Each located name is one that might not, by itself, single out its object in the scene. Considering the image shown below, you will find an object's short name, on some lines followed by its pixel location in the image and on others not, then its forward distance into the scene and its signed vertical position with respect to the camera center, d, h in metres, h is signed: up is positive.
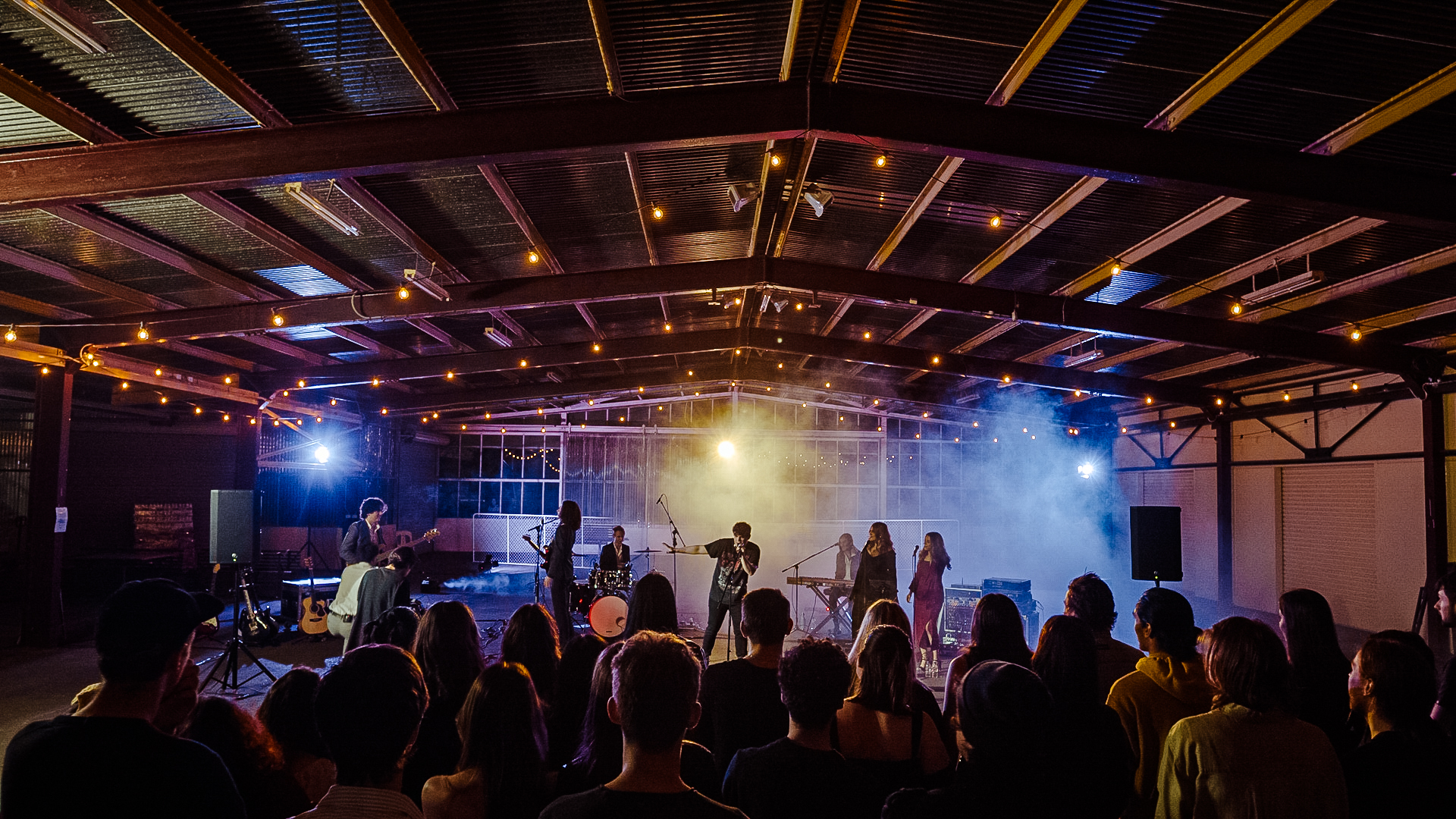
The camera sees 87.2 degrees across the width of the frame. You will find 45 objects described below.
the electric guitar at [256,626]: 9.65 -2.12
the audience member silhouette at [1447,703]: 3.03 -0.93
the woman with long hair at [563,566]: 9.16 -1.27
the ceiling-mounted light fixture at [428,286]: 7.30 +1.77
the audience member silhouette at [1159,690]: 3.00 -0.89
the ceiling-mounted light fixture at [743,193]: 6.29 +2.22
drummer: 10.89 -1.34
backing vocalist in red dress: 9.12 -1.56
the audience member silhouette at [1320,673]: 3.16 -0.85
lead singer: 8.32 -1.25
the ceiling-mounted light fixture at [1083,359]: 10.58 +1.56
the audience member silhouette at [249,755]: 2.28 -0.90
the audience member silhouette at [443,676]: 2.94 -0.90
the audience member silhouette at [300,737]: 2.46 -0.90
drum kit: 9.16 -1.79
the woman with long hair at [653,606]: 4.23 -0.80
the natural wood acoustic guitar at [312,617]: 9.95 -2.05
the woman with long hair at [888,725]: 2.67 -0.93
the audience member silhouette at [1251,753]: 2.31 -0.88
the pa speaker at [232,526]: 8.09 -0.72
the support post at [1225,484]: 13.23 -0.28
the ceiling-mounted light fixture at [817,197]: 6.27 +2.19
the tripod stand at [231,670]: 7.18 -2.03
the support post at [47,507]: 9.31 -0.62
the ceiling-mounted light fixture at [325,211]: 5.40 +1.83
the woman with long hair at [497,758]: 2.30 -0.91
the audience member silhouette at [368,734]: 1.72 -0.63
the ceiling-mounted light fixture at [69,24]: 3.54 +2.08
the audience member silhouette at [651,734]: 1.65 -0.62
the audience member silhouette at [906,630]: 2.97 -0.82
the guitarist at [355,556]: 8.18 -1.08
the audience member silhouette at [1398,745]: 2.48 -0.92
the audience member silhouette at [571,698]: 3.27 -1.02
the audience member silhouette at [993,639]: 3.55 -0.82
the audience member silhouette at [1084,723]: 2.23 -0.87
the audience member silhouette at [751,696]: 3.06 -0.95
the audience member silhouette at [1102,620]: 3.66 -0.74
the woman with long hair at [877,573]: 8.99 -1.28
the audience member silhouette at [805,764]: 2.08 -0.84
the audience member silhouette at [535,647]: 3.39 -0.83
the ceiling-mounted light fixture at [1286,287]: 6.53 +1.65
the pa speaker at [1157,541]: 7.55 -0.73
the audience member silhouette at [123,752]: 1.65 -0.65
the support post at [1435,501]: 8.87 -0.38
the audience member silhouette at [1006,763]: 1.87 -0.75
